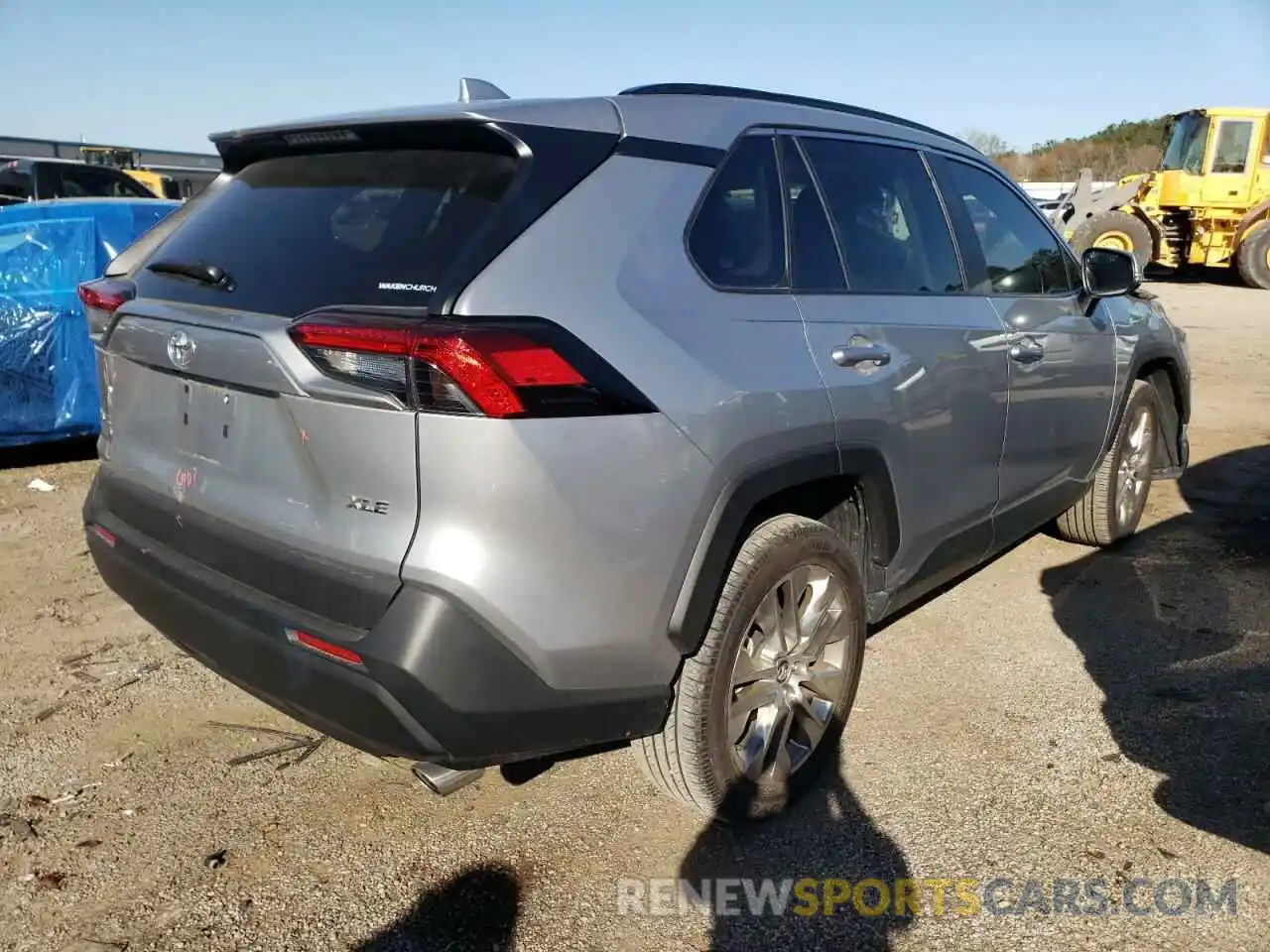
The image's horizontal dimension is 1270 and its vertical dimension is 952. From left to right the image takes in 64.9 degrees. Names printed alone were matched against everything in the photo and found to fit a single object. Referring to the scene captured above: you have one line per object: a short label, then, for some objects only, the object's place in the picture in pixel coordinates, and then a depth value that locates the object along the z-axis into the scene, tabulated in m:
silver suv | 1.94
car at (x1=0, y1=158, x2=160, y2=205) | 13.43
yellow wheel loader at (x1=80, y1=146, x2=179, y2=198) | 23.42
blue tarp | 5.81
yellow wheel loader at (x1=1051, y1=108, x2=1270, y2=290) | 17.45
